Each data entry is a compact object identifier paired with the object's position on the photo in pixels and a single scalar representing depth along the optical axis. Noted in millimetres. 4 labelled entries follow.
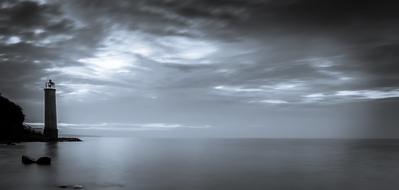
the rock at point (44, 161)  40375
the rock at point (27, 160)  40906
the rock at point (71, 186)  26222
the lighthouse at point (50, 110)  93706
